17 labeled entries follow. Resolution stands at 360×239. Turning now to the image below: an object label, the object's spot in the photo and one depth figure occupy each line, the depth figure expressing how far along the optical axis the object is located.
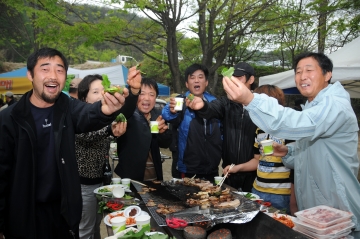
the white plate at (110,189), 2.98
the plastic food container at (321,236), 2.09
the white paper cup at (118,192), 2.91
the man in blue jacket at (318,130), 1.99
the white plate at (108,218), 2.38
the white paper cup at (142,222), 2.29
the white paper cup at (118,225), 2.26
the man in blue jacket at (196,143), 4.02
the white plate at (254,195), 3.00
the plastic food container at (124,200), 2.80
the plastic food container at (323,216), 2.10
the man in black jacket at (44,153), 2.38
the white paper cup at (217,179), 3.38
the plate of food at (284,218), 2.40
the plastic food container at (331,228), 2.08
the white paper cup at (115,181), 3.39
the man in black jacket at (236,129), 3.76
